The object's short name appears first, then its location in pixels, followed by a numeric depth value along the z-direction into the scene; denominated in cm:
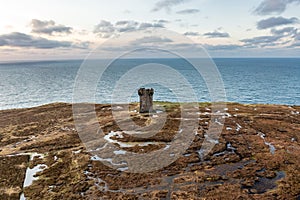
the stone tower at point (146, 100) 5497
